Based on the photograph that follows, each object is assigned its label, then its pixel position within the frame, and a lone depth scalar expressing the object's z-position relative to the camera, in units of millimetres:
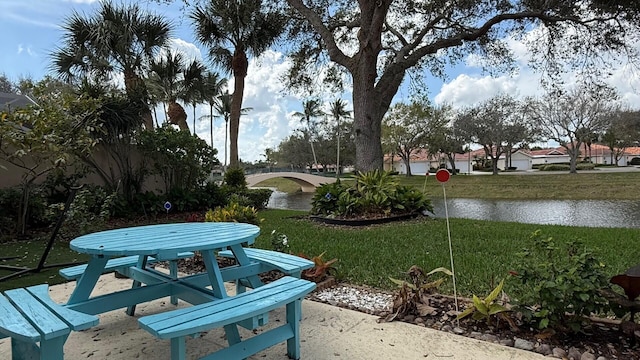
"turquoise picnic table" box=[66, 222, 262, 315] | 1906
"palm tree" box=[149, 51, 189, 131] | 13164
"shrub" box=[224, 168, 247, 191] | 11430
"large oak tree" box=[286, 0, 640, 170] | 8023
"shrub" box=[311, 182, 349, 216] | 7633
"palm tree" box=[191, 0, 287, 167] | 11336
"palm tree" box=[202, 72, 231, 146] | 14023
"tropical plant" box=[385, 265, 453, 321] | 2492
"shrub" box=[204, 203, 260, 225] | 4639
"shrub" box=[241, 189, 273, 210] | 10602
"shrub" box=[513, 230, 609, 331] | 1870
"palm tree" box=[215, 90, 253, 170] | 27623
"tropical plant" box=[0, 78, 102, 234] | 5055
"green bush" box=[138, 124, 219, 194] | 8453
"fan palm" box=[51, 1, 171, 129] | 9719
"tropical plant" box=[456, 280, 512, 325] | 2217
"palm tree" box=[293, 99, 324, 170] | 36344
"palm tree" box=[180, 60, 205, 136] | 13336
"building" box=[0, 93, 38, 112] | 9047
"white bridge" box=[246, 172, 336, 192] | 22562
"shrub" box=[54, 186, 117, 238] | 5635
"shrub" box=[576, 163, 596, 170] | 33744
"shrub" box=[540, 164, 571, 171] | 34981
